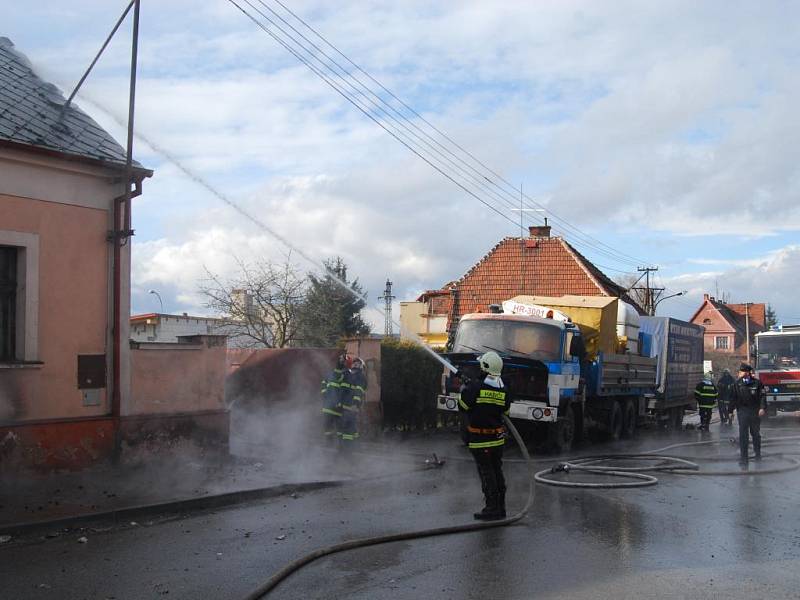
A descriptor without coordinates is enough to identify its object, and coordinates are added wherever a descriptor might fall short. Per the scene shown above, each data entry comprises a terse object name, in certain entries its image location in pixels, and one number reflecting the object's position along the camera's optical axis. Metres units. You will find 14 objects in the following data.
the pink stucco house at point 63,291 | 10.07
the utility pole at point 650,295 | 51.09
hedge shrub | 18.05
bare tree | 22.45
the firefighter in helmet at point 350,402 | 13.30
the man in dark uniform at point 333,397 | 13.37
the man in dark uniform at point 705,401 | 22.52
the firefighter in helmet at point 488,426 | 8.14
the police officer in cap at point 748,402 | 14.04
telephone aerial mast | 40.70
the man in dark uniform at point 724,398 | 24.95
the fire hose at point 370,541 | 5.73
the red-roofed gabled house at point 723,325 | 78.19
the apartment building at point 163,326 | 32.08
